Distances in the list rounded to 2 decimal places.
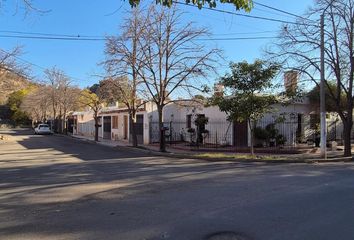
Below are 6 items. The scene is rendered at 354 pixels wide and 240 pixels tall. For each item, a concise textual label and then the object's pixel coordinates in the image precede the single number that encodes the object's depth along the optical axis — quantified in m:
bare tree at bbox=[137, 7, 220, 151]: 24.52
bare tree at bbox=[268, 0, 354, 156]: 21.70
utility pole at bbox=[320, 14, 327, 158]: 21.41
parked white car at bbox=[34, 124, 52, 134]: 58.02
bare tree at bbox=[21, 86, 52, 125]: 62.43
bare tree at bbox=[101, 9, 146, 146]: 25.69
